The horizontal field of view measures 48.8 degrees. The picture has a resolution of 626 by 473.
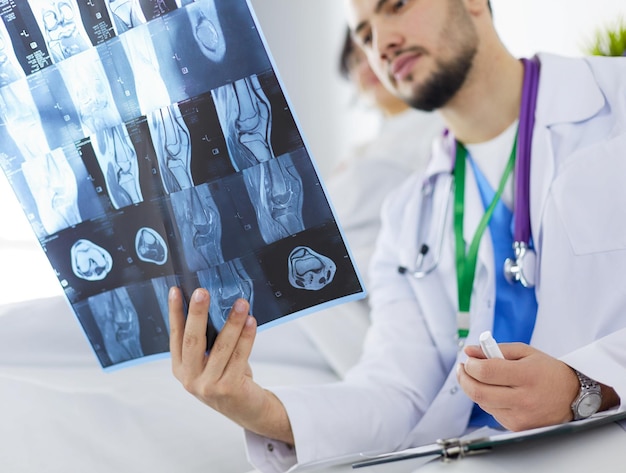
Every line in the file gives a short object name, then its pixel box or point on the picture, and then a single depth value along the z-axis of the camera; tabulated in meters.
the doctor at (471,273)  0.86
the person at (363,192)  1.48
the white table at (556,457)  0.74
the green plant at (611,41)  1.40
